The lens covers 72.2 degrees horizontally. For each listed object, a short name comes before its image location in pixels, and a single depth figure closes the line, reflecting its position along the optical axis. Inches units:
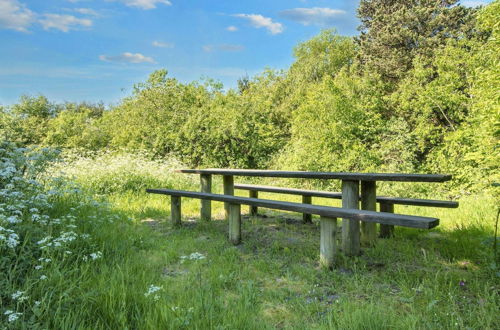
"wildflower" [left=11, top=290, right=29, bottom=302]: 77.1
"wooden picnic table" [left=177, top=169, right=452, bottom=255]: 133.0
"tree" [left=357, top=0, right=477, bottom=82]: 456.8
